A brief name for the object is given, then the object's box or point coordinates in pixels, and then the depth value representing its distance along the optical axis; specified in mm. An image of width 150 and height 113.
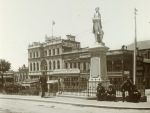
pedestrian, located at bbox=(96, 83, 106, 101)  16109
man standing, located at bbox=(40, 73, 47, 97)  20016
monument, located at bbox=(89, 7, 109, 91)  18078
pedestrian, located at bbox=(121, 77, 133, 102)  15478
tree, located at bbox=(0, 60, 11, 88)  75788
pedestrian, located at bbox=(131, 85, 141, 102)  15234
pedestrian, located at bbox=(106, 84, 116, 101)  15992
